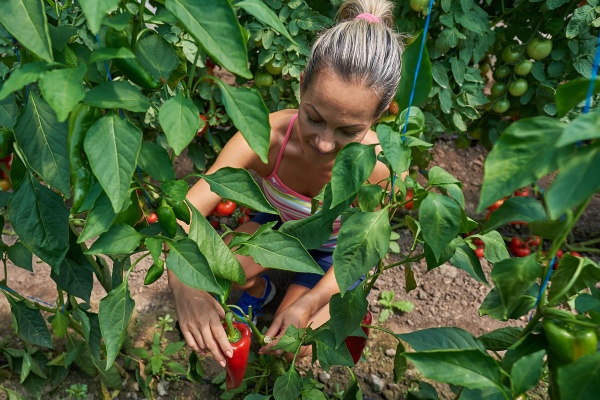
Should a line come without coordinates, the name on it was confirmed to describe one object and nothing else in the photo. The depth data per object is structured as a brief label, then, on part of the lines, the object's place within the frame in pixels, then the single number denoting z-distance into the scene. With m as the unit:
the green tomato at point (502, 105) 2.19
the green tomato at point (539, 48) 2.06
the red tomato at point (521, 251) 2.27
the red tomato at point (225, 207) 2.36
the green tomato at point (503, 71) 2.17
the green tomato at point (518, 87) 2.14
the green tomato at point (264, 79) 2.15
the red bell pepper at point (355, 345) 1.46
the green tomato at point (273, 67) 2.07
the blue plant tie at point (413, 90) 0.88
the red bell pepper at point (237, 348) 1.34
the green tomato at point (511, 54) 2.14
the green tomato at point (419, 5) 1.91
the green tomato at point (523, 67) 2.10
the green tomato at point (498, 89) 2.19
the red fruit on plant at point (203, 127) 2.22
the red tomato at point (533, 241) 2.34
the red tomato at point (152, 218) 2.34
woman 1.37
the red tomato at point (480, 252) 2.33
